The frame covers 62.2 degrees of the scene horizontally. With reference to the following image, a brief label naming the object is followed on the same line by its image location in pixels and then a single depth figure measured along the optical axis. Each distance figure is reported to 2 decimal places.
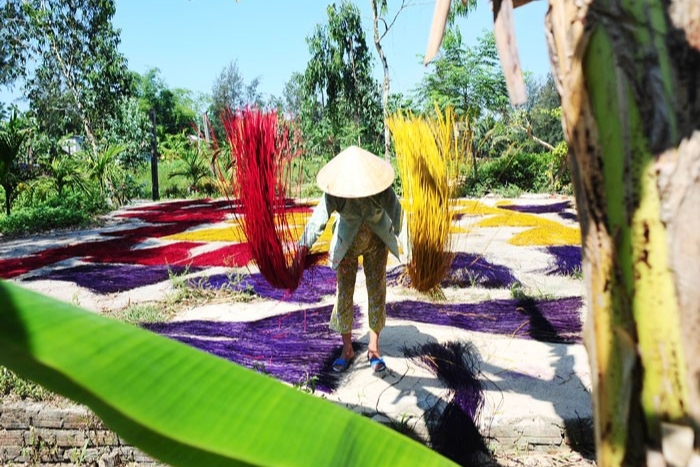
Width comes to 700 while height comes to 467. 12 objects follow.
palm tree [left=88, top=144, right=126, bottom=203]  11.13
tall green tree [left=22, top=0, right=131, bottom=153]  14.11
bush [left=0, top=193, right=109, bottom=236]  8.84
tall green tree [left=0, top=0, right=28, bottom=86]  16.30
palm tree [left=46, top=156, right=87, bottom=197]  10.50
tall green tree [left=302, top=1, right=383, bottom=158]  14.89
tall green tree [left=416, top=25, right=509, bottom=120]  17.30
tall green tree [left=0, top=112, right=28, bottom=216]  8.35
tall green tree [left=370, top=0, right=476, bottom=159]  11.74
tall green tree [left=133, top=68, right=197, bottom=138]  39.03
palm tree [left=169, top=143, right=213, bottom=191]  13.95
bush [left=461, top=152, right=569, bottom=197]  11.84
